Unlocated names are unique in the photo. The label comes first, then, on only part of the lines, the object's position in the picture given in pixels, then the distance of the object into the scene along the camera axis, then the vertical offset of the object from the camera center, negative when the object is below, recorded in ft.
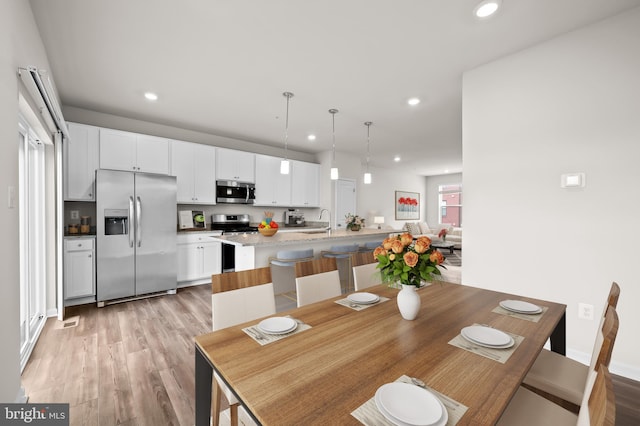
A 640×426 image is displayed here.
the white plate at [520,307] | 4.83 -1.71
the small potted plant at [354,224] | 14.38 -0.60
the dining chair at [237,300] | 4.88 -1.63
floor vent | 9.90 -4.05
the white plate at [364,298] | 5.23 -1.67
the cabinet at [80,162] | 12.21 +2.30
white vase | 4.43 -1.44
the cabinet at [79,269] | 11.69 -2.41
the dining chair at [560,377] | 4.03 -2.60
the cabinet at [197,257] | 14.83 -2.45
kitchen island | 9.79 -1.25
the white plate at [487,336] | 3.63 -1.71
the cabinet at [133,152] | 13.11 +3.04
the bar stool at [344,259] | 12.21 -2.26
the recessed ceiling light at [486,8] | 6.33 +4.79
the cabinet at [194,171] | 15.28 +2.38
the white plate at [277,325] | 3.93 -1.66
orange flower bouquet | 4.33 -0.76
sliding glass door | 8.48 -0.82
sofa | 28.27 -2.08
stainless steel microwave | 16.80 +1.32
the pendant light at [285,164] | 11.57 +2.06
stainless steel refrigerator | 12.24 -0.98
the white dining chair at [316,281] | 6.09 -1.57
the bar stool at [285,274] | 10.27 -2.47
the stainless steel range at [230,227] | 16.06 -0.91
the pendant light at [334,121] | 13.36 +4.93
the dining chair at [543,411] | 2.16 -2.59
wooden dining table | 2.52 -1.74
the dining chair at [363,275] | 7.12 -1.64
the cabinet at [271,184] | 18.69 +2.03
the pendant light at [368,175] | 14.78 +2.01
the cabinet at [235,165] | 16.81 +3.01
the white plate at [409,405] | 2.30 -1.71
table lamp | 26.12 -0.66
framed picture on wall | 32.05 +0.87
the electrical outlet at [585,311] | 7.25 -2.61
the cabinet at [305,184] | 20.56 +2.19
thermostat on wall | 7.36 +0.86
